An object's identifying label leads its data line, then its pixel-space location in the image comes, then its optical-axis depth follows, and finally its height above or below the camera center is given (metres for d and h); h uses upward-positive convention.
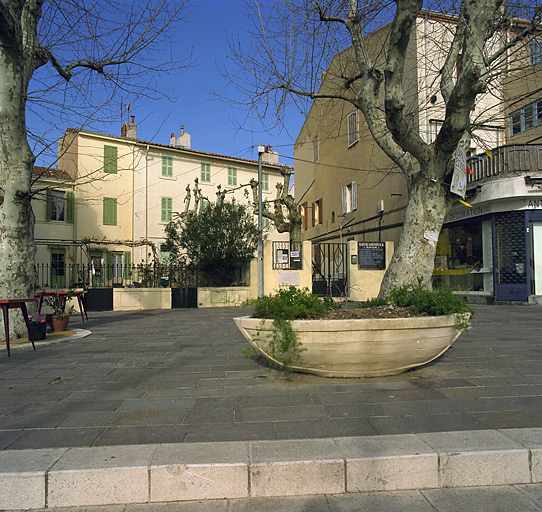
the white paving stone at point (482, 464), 2.72 -1.26
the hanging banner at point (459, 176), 5.82 +1.30
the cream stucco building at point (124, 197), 22.97 +4.54
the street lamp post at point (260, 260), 15.71 +0.44
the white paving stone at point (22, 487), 2.49 -1.26
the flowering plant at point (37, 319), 7.40 -0.80
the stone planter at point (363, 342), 4.21 -0.72
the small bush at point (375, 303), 5.30 -0.41
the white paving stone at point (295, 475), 2.59 -1.25
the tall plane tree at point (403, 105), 5.42 +2.19
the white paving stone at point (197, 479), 2.55 -1.26
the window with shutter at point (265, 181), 29.75 +6.40
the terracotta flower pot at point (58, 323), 8.52 -0.99
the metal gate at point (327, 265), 16.94 +0.25
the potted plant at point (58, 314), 8.53 -0.82
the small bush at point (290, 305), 4.45 -0.37
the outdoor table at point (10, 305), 5.82 -0.45
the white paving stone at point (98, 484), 2.52 -1.26
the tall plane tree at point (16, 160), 6.95 +1.95
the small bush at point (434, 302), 4.57 -0.36
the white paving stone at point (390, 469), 2.65 -1.26
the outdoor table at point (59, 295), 8.19 -0.42
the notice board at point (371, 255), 16.85 +0.63
